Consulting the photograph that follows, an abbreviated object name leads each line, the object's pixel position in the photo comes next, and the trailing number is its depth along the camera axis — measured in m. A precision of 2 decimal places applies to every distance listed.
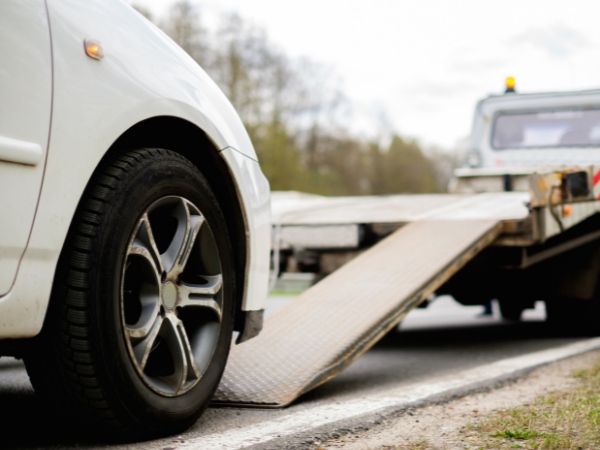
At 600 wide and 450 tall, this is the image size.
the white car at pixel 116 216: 1.80
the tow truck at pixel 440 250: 3.36
